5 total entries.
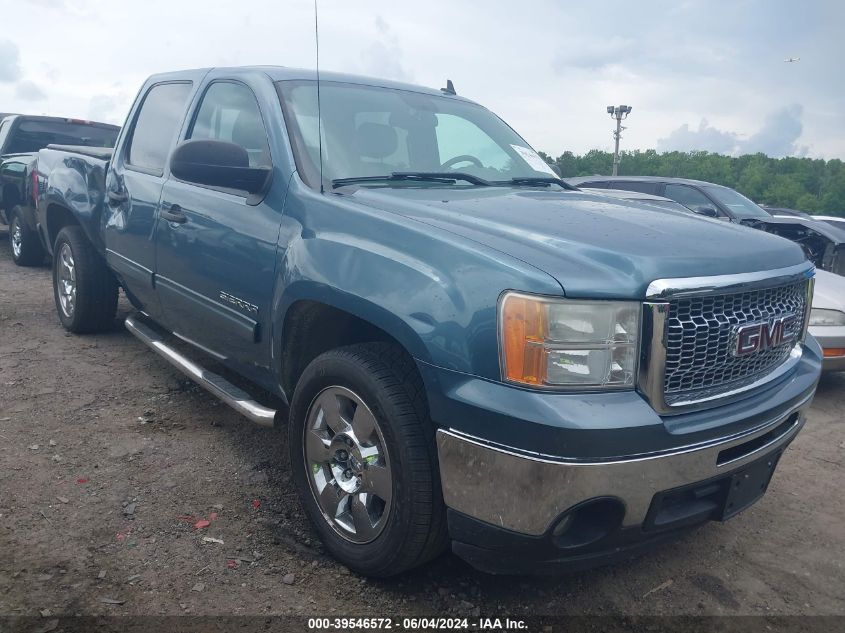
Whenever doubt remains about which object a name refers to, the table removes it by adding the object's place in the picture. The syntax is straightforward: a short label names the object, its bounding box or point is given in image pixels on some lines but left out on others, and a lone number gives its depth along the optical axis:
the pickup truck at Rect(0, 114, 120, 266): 8.34
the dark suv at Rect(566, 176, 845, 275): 8.38
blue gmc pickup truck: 2.01
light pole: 33.81
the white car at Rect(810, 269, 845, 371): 4.82
